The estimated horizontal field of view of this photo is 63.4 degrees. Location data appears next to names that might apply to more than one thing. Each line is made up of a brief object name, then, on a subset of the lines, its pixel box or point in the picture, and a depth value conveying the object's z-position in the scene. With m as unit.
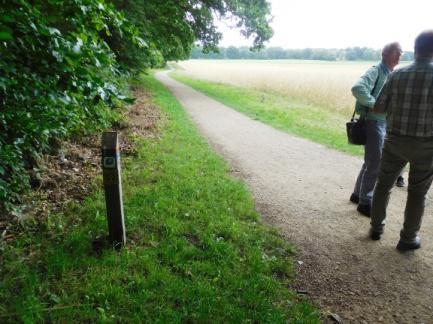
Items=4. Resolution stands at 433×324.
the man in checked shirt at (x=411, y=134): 3.65
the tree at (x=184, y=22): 12.84
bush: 2.47
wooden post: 3.39
